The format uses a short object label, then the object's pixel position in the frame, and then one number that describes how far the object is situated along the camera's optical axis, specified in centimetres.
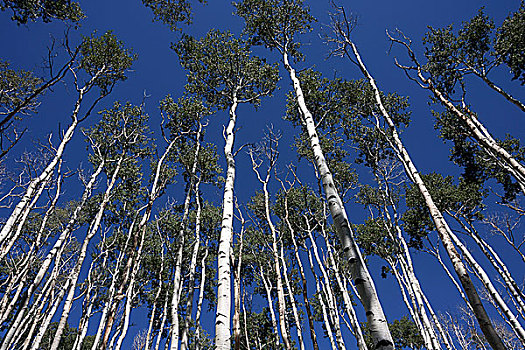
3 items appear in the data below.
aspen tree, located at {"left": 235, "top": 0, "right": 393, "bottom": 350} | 296
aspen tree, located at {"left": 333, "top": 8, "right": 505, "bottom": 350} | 433
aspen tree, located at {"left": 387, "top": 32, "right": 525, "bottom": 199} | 1320
